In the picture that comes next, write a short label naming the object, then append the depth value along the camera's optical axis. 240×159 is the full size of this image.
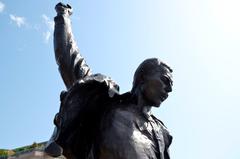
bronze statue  3.56
